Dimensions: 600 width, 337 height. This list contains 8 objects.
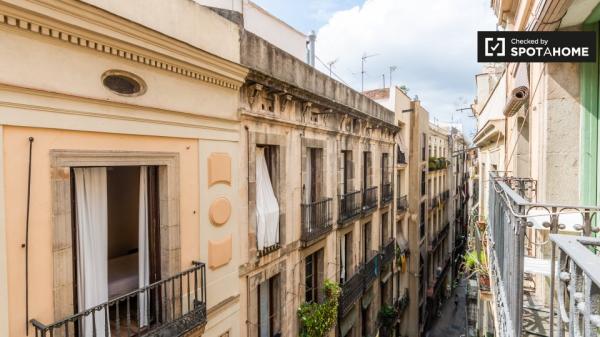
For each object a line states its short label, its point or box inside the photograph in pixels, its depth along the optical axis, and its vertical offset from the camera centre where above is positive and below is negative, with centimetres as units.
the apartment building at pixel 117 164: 364 -1
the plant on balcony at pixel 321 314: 891 -418
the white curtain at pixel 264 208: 747 -106
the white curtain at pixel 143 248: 522 -134
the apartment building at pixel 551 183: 177 -32
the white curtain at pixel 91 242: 439 -106
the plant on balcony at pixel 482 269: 948 -313
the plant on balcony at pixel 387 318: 1524 -718
